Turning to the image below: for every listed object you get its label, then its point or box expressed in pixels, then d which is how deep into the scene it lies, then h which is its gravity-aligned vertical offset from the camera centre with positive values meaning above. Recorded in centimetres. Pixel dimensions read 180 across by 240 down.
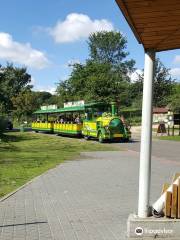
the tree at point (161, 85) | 3212 +443
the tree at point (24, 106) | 4458 +209
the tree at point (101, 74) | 3292 +672
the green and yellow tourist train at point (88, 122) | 1598 -17
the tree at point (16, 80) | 5519 +888
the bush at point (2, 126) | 1918 -64
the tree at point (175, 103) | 3456 +243
